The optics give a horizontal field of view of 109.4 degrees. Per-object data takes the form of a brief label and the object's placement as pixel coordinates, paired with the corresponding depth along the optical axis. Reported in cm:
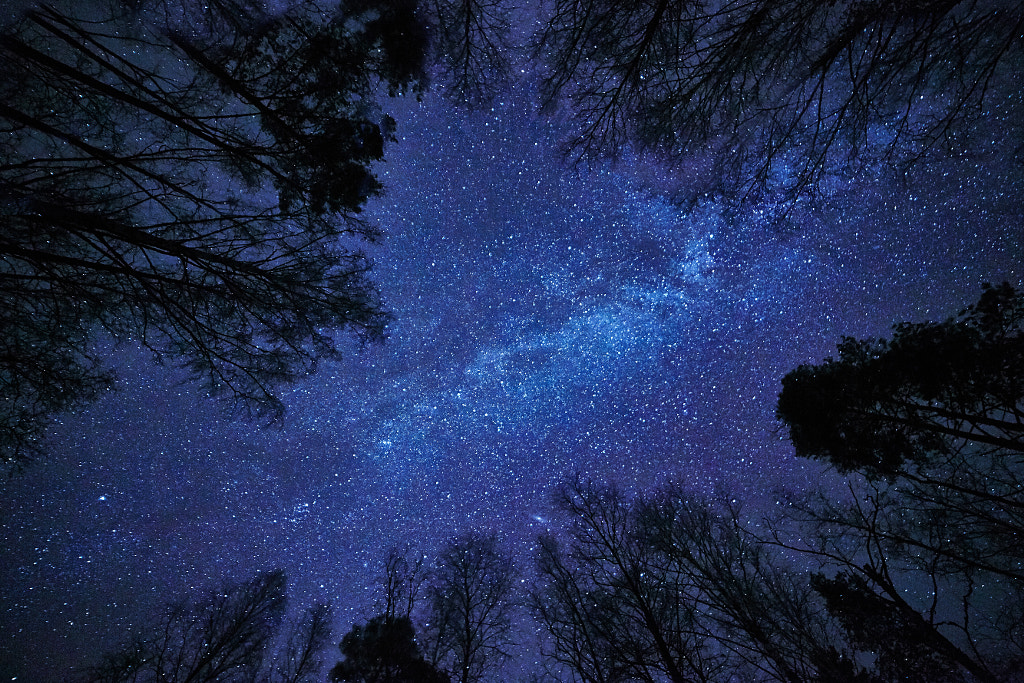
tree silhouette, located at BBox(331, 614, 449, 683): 868
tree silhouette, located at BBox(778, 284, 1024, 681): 462
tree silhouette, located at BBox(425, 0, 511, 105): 437
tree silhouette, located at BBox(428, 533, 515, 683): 819
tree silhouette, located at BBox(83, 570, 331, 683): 855
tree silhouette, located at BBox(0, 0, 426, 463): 345
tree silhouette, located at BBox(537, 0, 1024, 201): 348
